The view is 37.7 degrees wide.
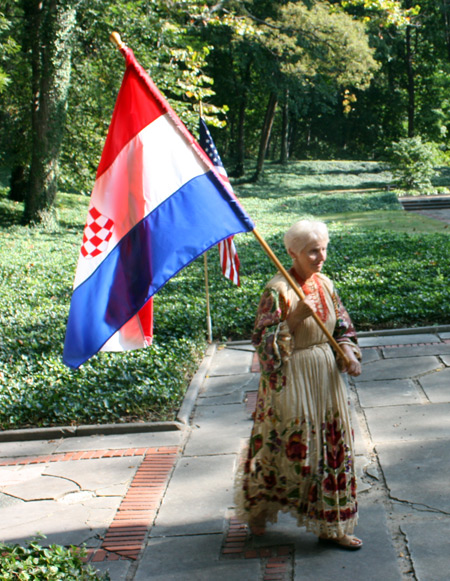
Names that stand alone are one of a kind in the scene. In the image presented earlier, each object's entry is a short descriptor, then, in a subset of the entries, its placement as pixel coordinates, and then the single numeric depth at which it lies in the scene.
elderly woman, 3.57
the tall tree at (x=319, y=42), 29.88
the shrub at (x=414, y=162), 29.91
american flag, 7.45
